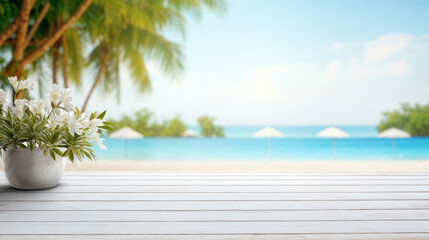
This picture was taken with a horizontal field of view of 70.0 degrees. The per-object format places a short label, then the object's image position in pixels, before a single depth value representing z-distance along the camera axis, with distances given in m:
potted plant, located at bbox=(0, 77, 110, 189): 0.99
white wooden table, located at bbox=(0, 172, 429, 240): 0.69
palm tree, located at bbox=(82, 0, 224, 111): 4.48
